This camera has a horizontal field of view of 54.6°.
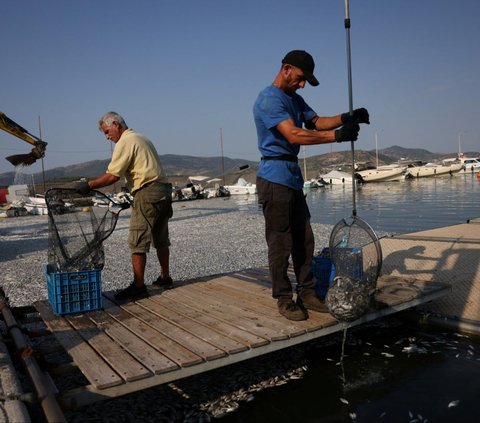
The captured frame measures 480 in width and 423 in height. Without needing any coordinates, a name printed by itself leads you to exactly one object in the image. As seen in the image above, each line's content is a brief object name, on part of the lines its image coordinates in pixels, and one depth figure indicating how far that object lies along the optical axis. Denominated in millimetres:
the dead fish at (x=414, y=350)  4688
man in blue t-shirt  4008
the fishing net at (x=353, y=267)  4062
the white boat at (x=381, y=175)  53562
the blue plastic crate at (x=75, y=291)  4520
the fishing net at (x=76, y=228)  4719
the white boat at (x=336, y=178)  58250
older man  4922
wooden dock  3248
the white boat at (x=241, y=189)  46312
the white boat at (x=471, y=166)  62969
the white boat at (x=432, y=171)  58156
